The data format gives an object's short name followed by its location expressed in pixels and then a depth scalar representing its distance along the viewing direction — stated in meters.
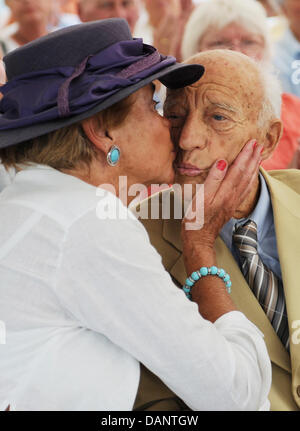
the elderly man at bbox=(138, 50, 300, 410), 1.72
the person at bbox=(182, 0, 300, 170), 3.57
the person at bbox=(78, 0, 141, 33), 4.23
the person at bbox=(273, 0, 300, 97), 3.81
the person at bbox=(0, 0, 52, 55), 4.26
